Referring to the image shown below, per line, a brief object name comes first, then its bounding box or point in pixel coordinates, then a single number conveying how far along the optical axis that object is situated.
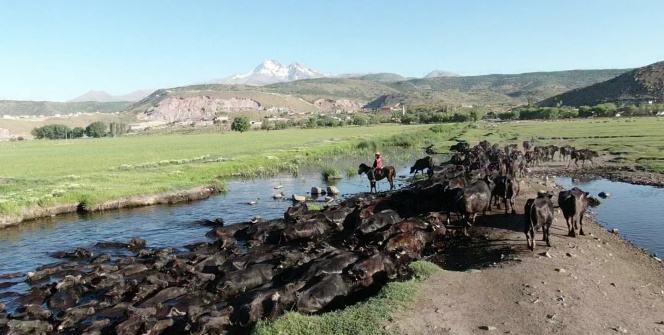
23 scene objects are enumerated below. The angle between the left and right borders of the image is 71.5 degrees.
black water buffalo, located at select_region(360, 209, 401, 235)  15.79
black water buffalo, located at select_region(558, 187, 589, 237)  13.73
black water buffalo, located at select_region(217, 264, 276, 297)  12.09
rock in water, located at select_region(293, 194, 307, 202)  25.10
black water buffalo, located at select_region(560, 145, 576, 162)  33.09
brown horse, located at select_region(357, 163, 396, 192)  26.98
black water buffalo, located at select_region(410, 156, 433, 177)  30.19
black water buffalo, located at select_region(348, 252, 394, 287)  11.46
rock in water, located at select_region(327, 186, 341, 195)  26.86
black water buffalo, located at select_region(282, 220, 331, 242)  16.61
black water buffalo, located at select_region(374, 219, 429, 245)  14.76
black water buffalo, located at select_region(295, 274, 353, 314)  9.98
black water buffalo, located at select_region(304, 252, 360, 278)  11.54
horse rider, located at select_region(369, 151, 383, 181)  27.03
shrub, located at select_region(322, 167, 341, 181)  33.53
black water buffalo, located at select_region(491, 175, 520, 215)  16.77
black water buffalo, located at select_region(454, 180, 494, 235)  15.34
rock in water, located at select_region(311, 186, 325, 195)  27.14
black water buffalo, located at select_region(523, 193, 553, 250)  12.80
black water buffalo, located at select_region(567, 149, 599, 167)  31.70
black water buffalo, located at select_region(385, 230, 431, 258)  14.14
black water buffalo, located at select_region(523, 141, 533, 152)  35.86
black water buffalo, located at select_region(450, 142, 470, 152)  39.23
